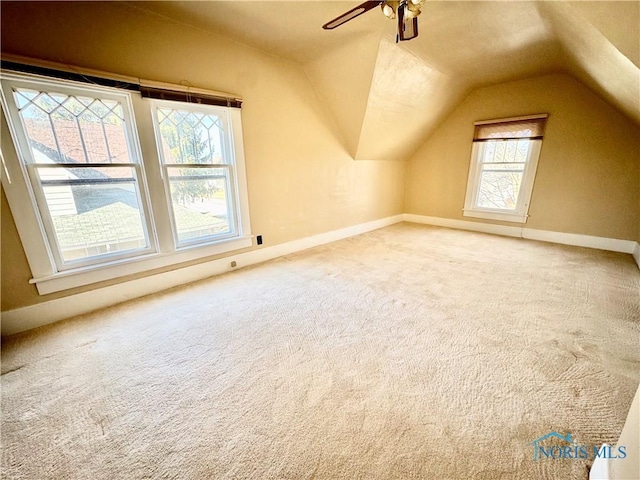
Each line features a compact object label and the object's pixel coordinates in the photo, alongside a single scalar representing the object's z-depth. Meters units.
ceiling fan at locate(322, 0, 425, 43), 1.50
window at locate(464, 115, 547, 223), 4.06
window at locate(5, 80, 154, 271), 1.89
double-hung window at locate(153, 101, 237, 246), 2.48
